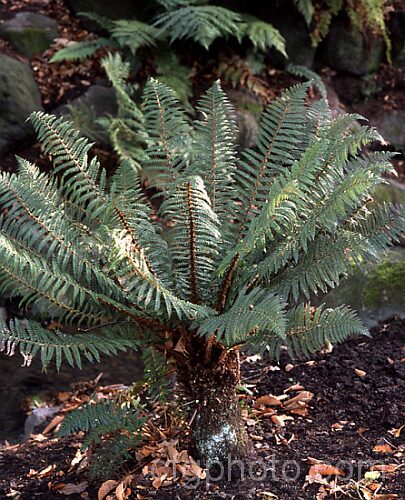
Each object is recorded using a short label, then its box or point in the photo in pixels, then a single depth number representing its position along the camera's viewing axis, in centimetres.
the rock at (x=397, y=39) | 771
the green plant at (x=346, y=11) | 702
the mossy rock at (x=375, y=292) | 419
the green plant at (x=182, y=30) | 642
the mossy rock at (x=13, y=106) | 628
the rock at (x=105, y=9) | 725
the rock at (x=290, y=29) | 734
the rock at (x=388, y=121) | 729
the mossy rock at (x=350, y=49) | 746
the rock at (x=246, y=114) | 659
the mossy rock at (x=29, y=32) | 699
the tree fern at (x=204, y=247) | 238
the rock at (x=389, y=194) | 593
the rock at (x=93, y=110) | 622
